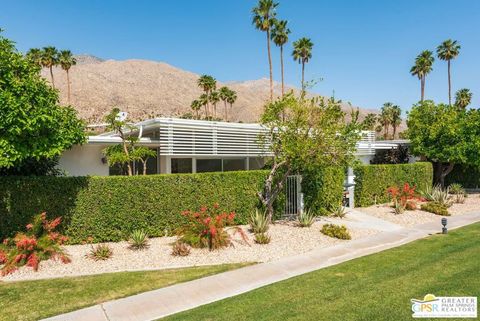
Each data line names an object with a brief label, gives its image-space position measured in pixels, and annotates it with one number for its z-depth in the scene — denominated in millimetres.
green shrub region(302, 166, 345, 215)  16062
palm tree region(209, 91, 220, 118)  54206
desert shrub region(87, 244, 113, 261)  9992
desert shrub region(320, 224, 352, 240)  12742
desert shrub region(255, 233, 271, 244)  11680
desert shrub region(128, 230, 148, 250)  10852
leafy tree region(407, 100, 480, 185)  22109
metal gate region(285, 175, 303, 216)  15594
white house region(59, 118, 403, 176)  14656
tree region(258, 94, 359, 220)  13016
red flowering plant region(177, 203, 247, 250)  10961
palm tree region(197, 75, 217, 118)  50688
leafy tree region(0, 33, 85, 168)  8086
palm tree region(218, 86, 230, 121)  56847
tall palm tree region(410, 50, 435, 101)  48531
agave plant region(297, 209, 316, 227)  13875
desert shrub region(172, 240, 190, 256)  10391
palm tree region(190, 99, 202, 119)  55547
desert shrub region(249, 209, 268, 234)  12448
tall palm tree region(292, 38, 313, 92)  44125
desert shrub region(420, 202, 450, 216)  17297
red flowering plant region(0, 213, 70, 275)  9242
